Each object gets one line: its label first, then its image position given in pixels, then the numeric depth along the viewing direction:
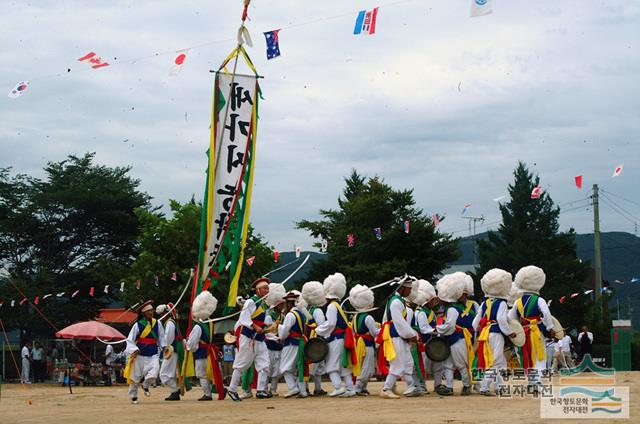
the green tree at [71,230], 42.47
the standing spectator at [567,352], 26.72
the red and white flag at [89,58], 18.38
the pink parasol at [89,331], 27.61
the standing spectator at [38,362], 33.91
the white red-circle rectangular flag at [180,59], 19.28
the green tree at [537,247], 48.73
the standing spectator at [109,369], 31.09
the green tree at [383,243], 46.44
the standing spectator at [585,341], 28.77
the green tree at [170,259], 35.97
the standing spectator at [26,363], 33.47
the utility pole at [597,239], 39.91
